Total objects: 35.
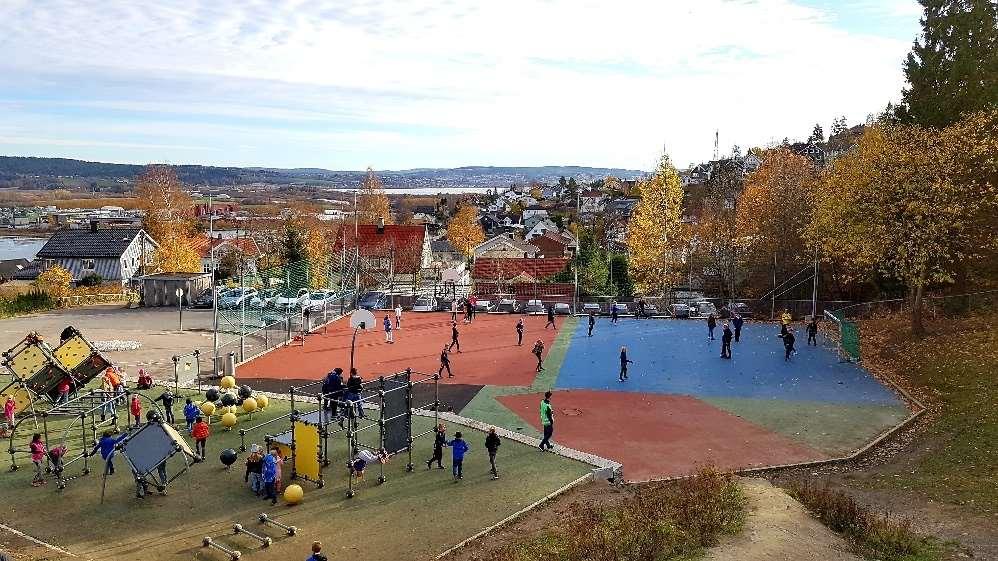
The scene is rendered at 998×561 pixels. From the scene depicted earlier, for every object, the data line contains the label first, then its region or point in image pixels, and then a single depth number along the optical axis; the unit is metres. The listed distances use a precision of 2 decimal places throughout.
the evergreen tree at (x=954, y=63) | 33.41
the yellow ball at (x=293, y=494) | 15.43
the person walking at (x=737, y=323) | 32.12
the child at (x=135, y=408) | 19.56
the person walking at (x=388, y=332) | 33.41
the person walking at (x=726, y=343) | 29.58
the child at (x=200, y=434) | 17.95
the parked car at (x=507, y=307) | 41.00
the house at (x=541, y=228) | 116.44
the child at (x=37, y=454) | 16.81
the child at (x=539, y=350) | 27.95
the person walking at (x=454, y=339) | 30.90
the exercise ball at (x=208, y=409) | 20.72
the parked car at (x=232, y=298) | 40.06
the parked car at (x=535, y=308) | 40.76
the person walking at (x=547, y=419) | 18.34
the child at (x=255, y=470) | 16.05
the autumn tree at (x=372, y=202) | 88.22
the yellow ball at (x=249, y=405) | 21.03
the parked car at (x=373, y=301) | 42.28
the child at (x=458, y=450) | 16.62
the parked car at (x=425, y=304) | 41.94
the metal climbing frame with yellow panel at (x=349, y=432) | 16.47
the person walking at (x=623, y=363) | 26.66
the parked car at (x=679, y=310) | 38.88
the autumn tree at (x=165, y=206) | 70.31
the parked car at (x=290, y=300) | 38.13
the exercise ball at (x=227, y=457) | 17.28
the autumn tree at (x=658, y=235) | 45.16
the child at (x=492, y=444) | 16.89
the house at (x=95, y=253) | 61.09
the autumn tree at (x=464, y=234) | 91.62
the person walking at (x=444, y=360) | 26.52
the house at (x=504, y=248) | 85.81
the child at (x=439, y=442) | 17.30
